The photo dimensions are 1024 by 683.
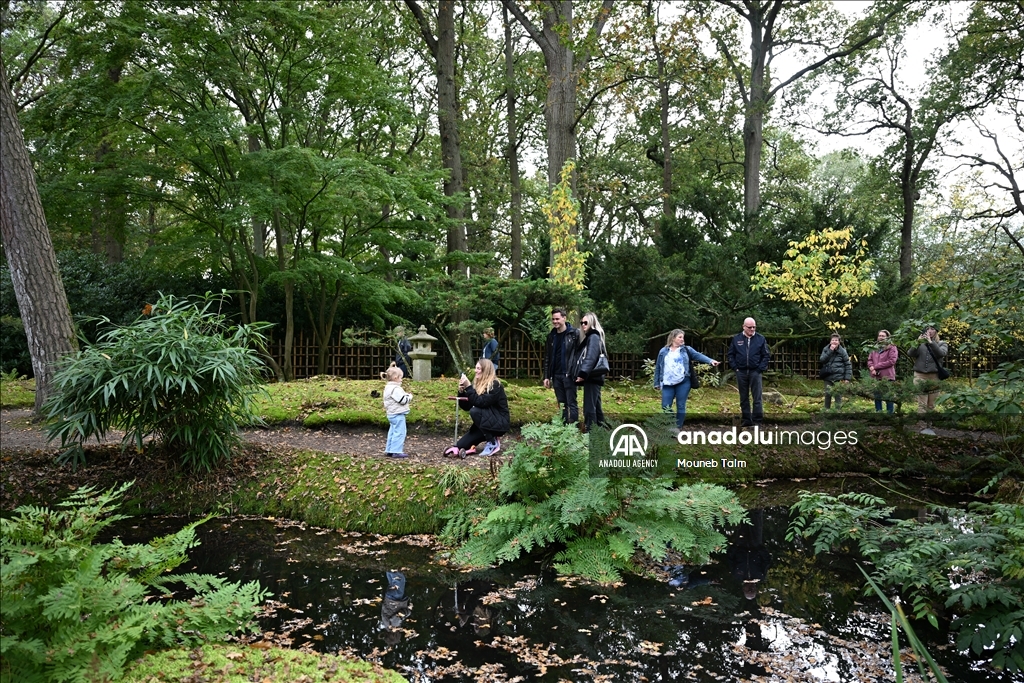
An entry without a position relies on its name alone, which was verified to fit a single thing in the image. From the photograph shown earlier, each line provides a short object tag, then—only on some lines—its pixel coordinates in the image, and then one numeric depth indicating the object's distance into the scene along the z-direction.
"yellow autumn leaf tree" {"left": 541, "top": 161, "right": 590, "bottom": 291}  11.78
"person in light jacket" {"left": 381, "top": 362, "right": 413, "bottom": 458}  8.17
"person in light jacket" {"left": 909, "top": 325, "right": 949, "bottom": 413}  10.22
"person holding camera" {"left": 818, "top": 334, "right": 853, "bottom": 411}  11.81
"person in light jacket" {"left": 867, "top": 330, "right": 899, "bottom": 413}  11.05
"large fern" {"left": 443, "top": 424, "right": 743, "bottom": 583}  5.29
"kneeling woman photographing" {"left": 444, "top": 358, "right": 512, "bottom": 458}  7.96
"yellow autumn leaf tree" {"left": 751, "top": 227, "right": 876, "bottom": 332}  13.95
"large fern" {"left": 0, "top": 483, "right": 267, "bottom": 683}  2.46
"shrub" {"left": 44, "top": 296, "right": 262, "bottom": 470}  6.69
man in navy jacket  9.28
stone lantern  13.88
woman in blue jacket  8.84
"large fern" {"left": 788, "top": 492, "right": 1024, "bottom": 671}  3.51
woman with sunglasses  8.23
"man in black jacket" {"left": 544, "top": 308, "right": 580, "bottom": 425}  8.60
